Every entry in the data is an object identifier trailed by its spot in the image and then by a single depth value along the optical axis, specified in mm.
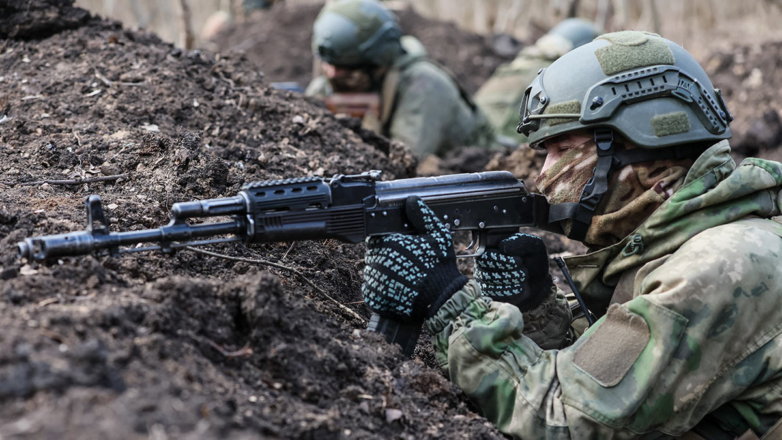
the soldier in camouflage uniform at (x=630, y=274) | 2598
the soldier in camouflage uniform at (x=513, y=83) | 10312
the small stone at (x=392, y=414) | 2566
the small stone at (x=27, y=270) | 2506
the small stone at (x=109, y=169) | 3768
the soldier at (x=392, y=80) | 8797
